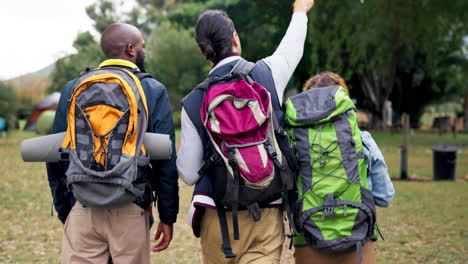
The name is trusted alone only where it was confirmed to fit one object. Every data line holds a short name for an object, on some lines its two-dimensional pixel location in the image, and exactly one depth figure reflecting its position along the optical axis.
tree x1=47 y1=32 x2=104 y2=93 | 41.00
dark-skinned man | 2.91
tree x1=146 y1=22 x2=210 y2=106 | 44.05
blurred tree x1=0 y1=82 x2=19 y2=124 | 23.73
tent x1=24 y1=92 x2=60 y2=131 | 36.75
